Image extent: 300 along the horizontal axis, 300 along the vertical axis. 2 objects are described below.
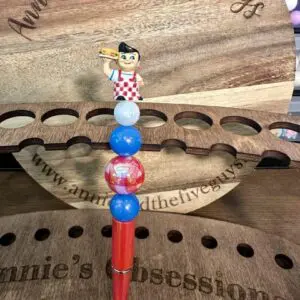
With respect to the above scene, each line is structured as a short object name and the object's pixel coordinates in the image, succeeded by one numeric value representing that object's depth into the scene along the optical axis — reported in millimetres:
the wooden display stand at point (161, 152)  407
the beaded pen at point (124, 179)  269
